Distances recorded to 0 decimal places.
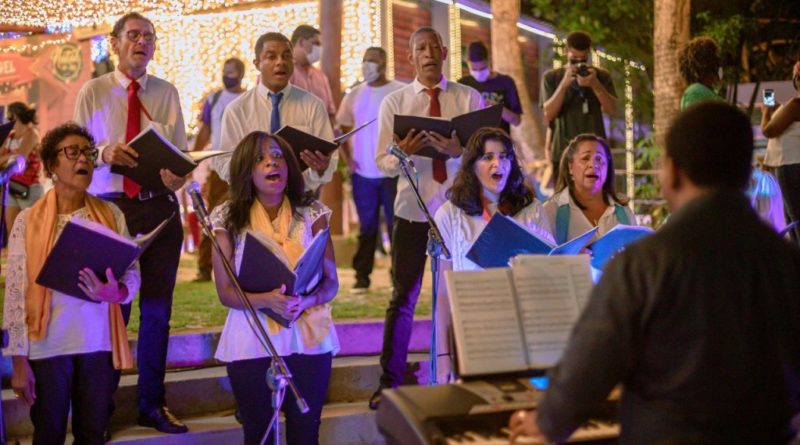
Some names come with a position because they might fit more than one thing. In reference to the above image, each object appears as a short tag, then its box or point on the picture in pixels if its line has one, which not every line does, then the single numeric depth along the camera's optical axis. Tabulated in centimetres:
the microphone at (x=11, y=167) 507
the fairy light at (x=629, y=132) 1147
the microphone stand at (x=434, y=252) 508
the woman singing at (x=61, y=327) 454
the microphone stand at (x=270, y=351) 436
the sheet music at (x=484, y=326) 326
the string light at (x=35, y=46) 1007
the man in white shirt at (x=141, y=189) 541
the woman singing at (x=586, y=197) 561
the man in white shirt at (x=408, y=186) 592
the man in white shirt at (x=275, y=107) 602
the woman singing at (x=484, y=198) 535
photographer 731
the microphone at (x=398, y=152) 527
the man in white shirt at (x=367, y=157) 754
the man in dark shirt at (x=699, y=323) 263
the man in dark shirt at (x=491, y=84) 740
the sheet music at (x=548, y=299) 332
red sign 1018
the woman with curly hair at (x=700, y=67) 623
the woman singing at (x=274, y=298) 474
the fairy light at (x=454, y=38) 1350
